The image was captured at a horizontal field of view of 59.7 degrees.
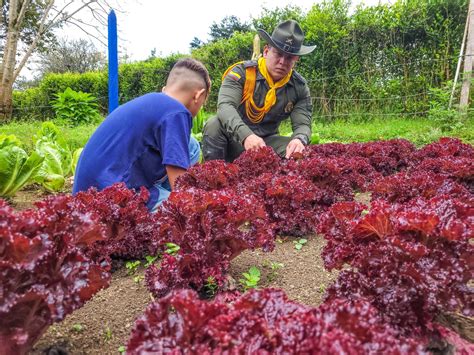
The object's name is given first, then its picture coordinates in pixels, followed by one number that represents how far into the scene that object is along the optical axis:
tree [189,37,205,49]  44.66
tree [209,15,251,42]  40.34
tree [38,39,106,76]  32.03
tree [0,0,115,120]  15.98
